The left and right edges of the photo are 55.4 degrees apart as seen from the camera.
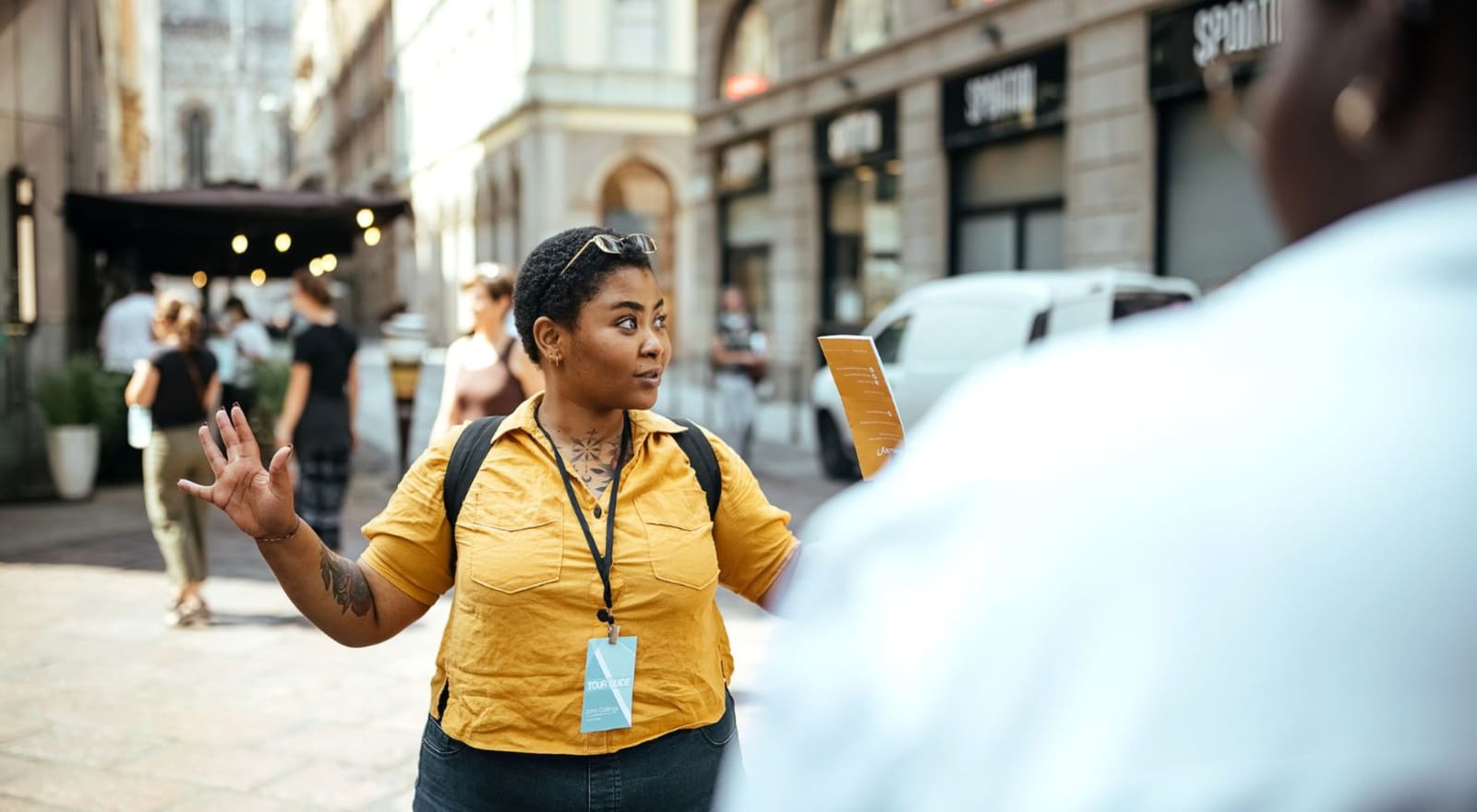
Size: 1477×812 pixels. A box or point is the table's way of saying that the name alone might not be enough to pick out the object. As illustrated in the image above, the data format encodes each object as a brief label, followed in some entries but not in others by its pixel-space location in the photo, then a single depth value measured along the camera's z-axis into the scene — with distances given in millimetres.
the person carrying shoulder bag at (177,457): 7562
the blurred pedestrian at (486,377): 6566
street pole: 13297
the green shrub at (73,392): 12469
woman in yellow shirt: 2332
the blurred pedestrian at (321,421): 7840
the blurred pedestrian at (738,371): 13922
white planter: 12422
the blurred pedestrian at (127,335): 13062
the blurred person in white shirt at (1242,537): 608
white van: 10812
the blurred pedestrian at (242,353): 10164
